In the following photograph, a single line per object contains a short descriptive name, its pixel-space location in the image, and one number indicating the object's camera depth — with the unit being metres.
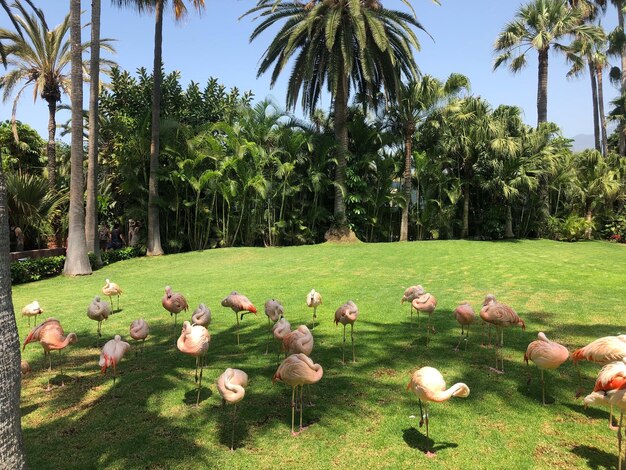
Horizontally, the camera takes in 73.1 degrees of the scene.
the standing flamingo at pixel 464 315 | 5.88
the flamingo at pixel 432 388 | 3.53
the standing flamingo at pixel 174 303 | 6.62
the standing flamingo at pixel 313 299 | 7.24
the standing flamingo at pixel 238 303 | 6.29
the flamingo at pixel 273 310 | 6.42
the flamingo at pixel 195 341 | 4.53
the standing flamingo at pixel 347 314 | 5.75
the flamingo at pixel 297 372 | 3.84
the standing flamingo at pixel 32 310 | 7.31
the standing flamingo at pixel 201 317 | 5.83
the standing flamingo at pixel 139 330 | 5.61
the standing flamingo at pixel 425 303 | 6.27
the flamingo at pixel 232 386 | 3.68
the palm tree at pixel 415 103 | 20.33
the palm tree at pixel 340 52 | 17.75
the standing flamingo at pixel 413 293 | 7.08
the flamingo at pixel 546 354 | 4.08
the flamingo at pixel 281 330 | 5.22
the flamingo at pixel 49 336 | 5.09
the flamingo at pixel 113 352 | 4.59
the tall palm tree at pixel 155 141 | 18.08
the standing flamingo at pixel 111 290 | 8.66
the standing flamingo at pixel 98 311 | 6.39
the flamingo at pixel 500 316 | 5.29
